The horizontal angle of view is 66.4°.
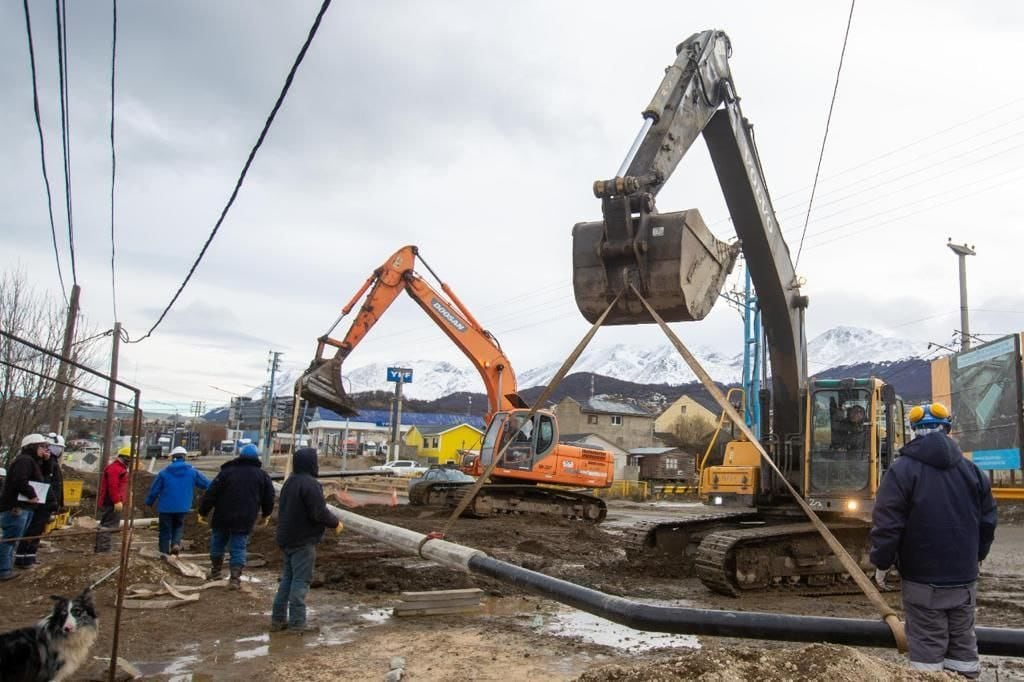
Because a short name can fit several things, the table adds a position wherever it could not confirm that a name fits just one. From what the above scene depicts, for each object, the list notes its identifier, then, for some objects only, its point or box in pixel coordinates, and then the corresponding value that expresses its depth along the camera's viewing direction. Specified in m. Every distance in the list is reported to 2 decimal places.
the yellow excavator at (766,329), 5.95
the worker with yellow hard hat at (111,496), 10.51
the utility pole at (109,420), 5.20
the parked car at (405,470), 41.47
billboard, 25.81
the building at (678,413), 78.75
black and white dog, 4.44
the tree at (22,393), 15.42
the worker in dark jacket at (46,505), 9.12
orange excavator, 16.23
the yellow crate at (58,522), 11.07
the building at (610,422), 77.19
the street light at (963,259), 34.06
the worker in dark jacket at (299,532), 6.69
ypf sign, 67.06
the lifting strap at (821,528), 3.49
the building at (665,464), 58.28
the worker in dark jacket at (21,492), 8.66
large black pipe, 3.33
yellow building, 81.75
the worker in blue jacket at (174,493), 9.73
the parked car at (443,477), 19.11
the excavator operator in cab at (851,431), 9.35
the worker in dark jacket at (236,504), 8.62
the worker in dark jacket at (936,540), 4.20
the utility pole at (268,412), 52.14
